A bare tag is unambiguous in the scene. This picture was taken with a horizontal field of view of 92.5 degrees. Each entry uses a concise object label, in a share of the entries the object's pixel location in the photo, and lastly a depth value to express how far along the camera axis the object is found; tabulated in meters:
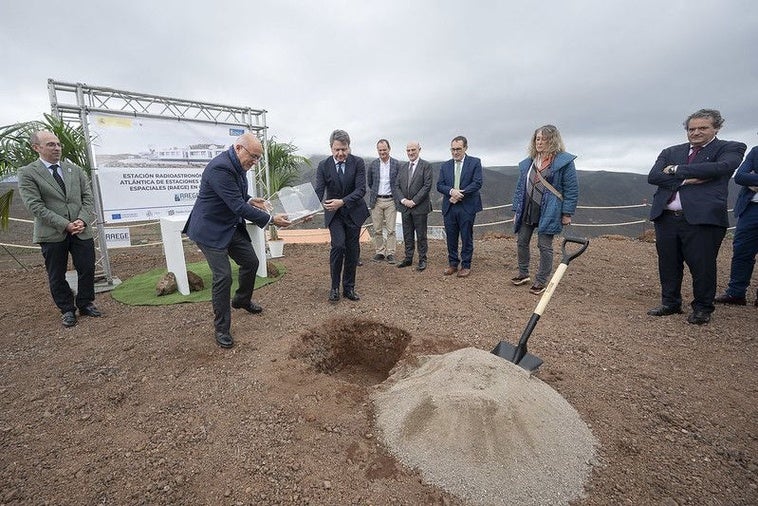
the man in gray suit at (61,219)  3.50
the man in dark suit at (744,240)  3.73
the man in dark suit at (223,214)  2.96
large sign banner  4.79
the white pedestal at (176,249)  4.44
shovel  2.34
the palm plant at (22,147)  4.22
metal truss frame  4.45
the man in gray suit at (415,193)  5.23
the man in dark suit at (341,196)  3.90
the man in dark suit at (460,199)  4.82
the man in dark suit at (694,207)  3.07
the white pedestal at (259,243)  5.05
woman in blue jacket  3.95
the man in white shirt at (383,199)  5.53
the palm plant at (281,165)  7.15
